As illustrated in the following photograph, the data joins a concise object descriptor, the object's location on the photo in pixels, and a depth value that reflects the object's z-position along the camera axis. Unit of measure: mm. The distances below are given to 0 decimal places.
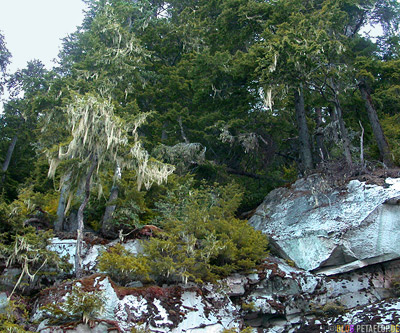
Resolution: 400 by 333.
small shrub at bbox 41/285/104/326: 6883
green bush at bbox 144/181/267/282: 8359
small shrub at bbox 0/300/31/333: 6605
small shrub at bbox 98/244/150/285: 7930
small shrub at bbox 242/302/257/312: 8547
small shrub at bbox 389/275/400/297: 8930
